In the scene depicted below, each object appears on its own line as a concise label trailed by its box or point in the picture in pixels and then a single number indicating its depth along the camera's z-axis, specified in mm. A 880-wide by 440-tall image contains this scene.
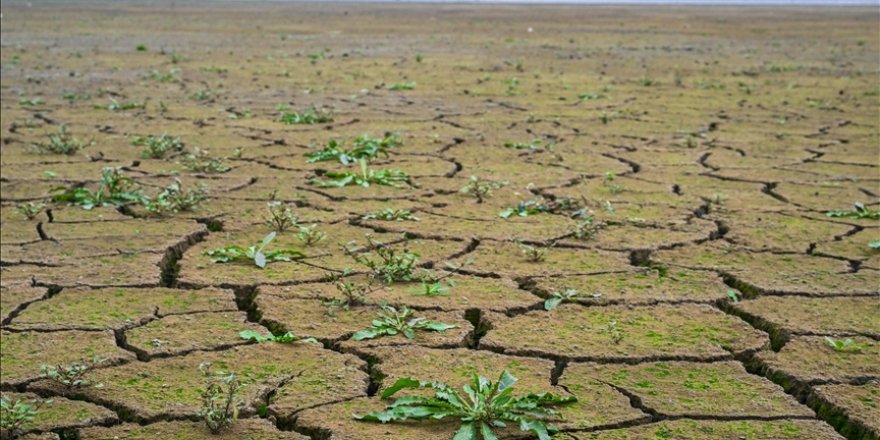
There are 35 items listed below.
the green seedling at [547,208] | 4578
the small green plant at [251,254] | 3846
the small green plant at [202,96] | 8703
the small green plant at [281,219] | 4273
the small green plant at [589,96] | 8950
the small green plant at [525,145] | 6296
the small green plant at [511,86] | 9367
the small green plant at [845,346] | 3000
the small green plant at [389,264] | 3592
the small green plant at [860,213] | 4582
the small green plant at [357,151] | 5820
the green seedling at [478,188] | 4879
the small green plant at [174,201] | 4488
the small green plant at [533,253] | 3891
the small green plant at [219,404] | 2482
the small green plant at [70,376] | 2727
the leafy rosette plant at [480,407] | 2432
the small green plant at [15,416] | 2447
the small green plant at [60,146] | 5987
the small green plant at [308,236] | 4086
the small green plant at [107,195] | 4730
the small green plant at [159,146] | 5922
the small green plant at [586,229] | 4180
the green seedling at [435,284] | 3474
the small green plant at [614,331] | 3077
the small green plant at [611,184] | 5102
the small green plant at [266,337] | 3059
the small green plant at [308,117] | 7270
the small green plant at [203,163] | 5504
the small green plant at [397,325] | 3082
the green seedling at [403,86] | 9625
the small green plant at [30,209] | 4469
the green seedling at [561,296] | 3389
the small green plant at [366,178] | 5164
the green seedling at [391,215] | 4465
